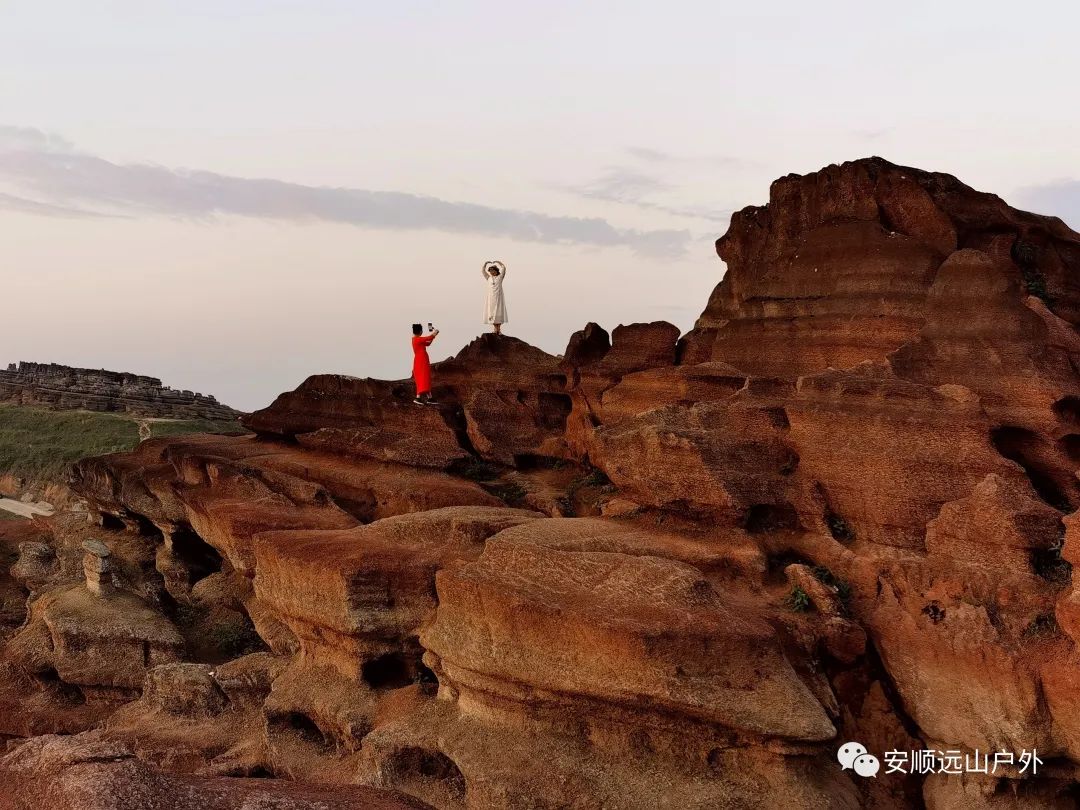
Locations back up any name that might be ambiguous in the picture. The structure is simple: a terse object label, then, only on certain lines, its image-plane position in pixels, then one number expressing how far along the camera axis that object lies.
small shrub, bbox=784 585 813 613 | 12.94
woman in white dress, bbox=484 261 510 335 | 24.19
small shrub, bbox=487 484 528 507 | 19.34
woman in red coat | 21.88
